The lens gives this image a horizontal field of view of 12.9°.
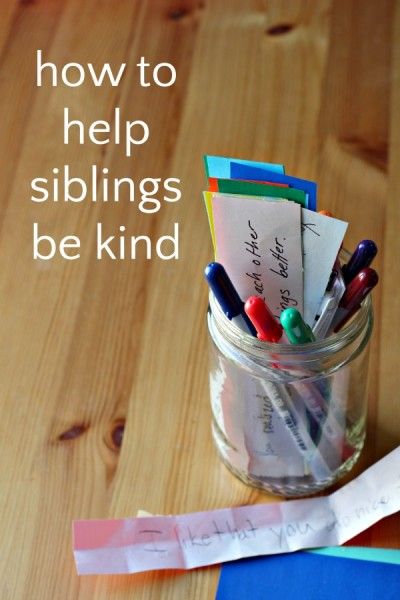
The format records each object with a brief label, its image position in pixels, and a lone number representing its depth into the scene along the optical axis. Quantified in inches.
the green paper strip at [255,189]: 31.9
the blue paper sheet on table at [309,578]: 34.1
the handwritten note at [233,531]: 34.6
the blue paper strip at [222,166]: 32.0
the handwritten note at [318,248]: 32.1
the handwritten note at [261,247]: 31.8
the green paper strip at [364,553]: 34.5
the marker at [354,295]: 32.0
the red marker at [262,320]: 31.6
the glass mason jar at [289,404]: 32.8
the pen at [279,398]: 31.7
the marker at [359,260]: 32.2
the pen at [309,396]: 31.7
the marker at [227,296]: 31.6
